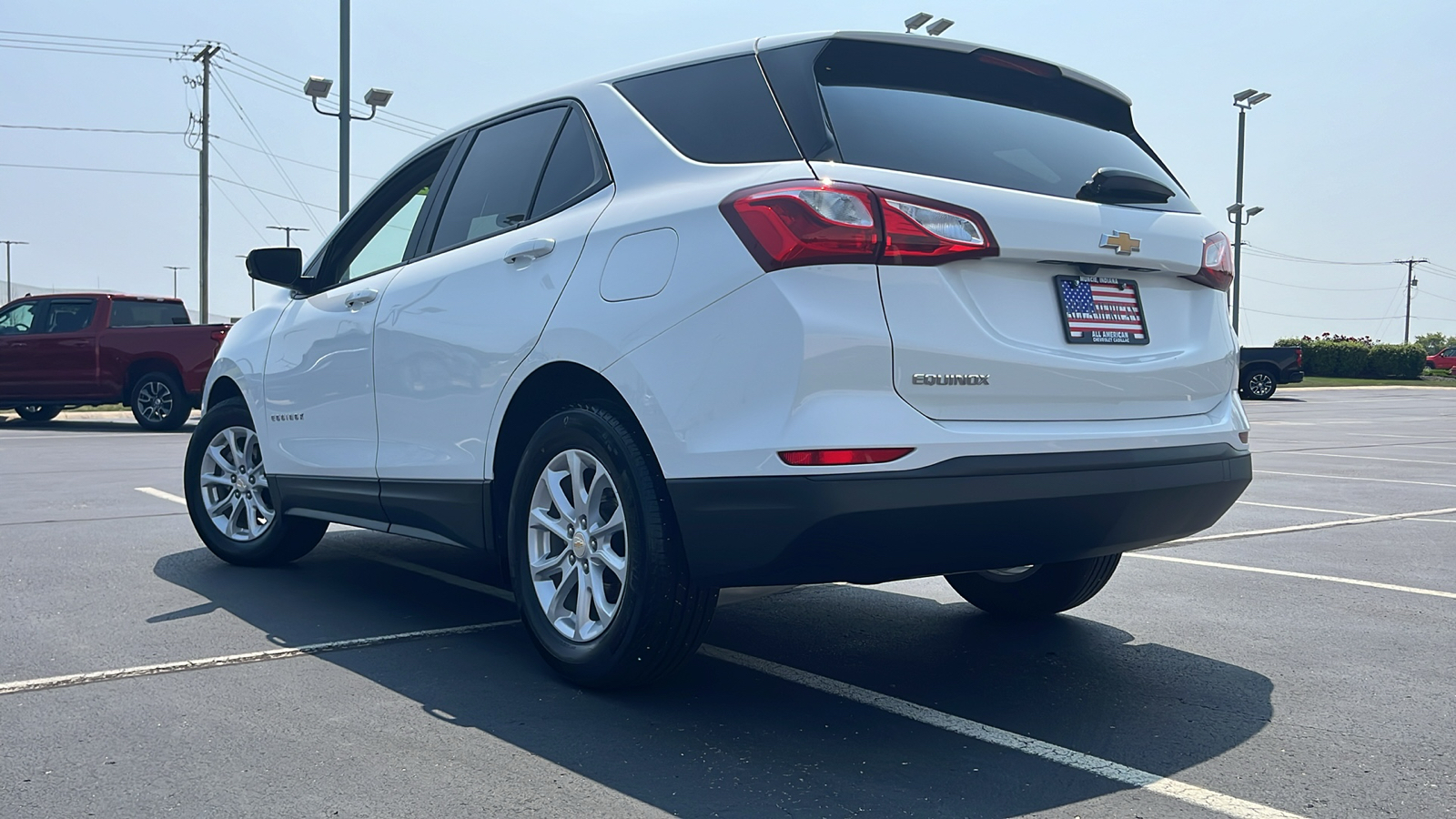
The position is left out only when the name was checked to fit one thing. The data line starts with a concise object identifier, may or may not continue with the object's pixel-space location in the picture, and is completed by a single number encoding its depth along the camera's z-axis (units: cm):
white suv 314
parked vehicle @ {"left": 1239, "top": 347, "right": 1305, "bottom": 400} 3183
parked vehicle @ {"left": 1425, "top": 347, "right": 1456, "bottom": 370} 6031
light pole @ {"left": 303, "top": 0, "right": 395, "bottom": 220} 1953
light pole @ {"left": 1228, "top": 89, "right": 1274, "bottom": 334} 3884
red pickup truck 1780
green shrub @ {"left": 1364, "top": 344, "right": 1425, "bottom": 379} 5453
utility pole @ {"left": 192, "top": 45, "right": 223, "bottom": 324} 3934
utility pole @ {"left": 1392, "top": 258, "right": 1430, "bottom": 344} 10931
